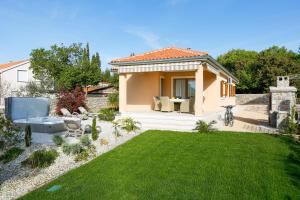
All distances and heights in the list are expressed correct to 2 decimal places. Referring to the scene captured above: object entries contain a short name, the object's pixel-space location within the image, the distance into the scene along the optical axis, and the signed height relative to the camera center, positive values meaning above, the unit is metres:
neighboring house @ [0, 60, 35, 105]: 42.51 +4.82
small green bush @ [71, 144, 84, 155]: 11.85 -2.71
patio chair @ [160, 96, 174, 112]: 22.85 -0.61
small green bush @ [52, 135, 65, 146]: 13.56 -2.60
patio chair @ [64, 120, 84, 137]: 15.17 -2.08
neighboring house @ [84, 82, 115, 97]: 57.38 +1.98
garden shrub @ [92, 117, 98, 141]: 14.80 -2.26
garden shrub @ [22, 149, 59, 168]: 10.30 -2.91
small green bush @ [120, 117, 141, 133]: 17.62 -2.21
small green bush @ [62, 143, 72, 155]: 11.97 -2.75
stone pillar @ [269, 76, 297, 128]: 18.56 +0.04
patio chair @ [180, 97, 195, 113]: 21.66 -0.67
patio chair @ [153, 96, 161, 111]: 24.07 -0.53
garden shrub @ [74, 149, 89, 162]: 11.00 -2.91
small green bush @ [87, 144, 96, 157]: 11.94 -2.86
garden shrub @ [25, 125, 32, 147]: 13.26 -2.27
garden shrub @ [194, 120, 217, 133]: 16.84 -2.19
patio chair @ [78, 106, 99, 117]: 27.17 -1.72
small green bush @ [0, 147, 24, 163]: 11.39 -3.03
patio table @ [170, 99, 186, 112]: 23.02 -0.20
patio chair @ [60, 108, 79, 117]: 25.57 -1.76
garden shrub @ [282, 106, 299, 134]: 15.63 -1.85
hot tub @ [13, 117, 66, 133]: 16.06 -2.04
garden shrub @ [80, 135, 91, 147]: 13.22 -2.56
